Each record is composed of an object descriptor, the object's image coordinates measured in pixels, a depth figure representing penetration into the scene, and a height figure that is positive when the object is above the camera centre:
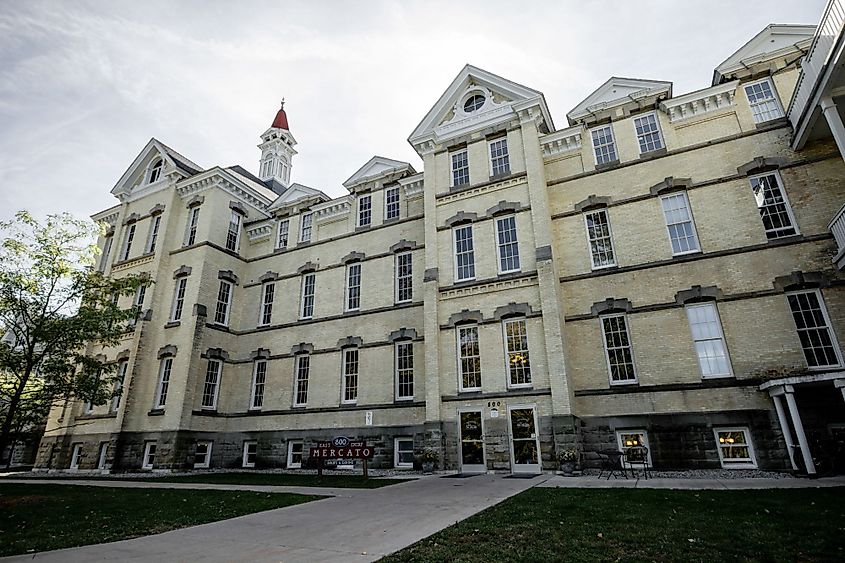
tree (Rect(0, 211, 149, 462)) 14.09 +3.92
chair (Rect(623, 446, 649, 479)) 14.65 -0.58
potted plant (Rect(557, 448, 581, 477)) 15.08 -0.64
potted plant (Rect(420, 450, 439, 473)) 17.17 -0.63
